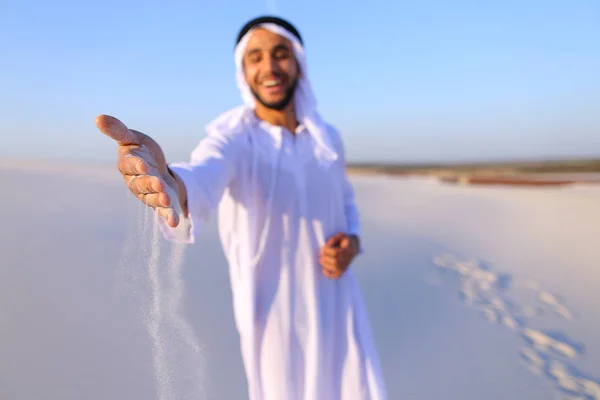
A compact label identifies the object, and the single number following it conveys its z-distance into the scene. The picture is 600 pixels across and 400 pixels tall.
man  1.23
